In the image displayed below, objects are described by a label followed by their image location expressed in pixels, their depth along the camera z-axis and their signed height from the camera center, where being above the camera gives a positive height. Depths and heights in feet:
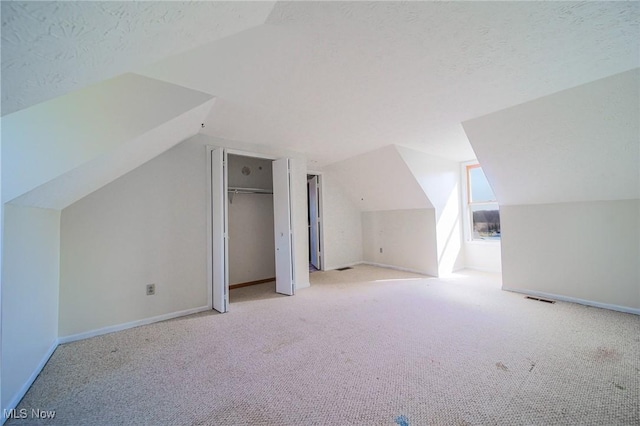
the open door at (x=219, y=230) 10.20 -0.30
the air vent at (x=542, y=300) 10.73 -3.90
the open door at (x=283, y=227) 12.38 -0.31
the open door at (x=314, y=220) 18.35 +0.01
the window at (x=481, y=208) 16.16 +0.53
